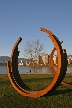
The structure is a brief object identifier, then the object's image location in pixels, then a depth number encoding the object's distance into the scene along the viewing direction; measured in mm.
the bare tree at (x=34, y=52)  43903
